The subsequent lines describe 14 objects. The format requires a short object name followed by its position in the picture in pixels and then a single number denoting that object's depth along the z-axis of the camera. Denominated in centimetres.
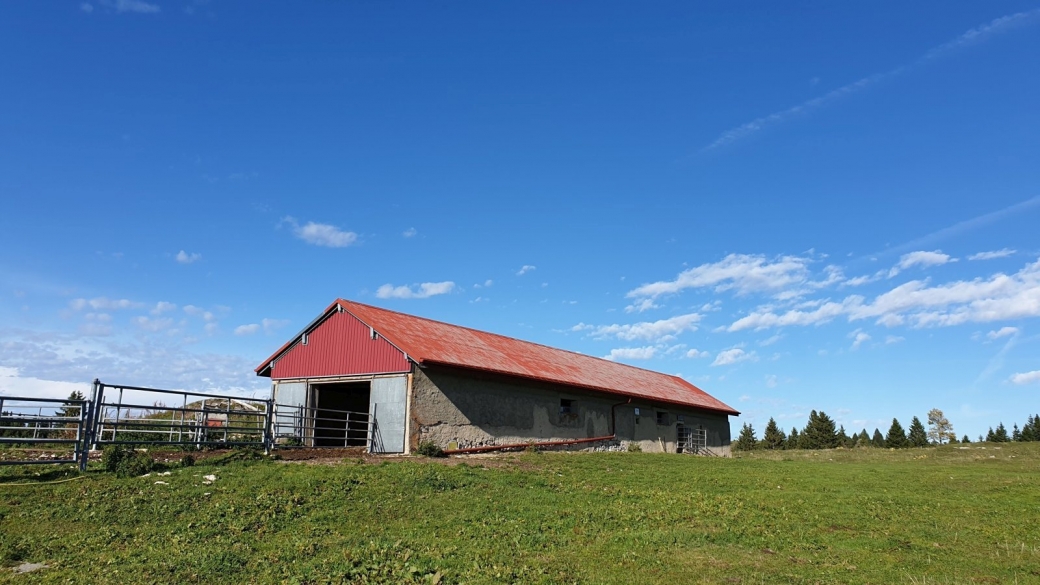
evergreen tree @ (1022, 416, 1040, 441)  8062
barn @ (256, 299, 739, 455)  2383
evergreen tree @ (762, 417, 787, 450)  8519
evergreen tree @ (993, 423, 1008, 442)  8588
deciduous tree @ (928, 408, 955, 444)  8475
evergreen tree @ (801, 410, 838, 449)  8006
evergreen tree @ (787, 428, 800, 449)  8488
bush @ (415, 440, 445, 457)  2217
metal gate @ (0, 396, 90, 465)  1420
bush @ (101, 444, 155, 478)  1486
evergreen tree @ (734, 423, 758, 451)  8320
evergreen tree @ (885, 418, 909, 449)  8225
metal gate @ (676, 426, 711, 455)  3844
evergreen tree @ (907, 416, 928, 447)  8687
